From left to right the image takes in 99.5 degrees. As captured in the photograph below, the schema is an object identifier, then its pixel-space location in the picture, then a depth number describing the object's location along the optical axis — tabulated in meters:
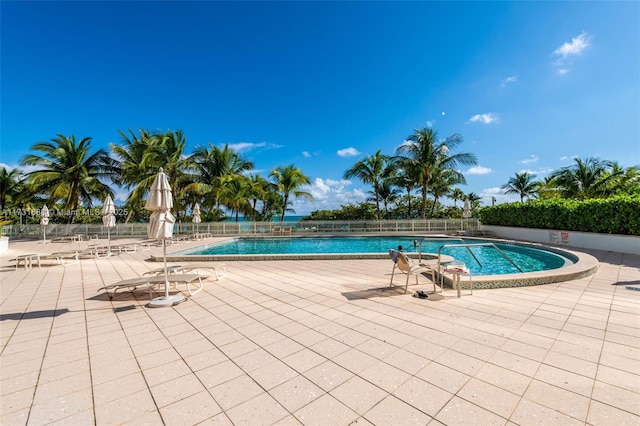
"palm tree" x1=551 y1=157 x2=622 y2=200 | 18.81
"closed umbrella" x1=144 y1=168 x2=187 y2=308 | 4.68
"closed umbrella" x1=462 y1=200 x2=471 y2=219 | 17.63
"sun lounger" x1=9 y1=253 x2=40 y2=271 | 8.27
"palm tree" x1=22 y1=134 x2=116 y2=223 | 19.09
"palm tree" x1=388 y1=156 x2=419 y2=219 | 20.83
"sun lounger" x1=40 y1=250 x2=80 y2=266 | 8.66
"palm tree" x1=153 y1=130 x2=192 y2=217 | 19.91
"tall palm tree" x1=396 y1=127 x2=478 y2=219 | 20.44
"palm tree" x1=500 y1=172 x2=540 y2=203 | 30.56
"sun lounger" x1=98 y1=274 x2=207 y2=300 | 4.89
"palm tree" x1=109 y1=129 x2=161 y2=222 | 19.17
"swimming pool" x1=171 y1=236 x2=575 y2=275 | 9.23
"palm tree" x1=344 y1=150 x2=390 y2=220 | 23.00
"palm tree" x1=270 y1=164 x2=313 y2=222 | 22.48
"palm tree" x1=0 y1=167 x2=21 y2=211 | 23.88
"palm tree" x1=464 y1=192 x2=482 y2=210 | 41.01
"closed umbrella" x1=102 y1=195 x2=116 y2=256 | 11.20
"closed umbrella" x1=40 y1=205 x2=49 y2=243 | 16.62
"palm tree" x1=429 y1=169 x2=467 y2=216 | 20.95
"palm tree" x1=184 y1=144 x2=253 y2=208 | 21.61
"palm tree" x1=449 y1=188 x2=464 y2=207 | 39.34
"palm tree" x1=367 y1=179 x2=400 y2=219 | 25.12
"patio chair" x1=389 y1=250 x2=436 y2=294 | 4.99
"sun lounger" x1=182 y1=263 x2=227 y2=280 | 6.59
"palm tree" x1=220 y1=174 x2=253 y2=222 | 20.25
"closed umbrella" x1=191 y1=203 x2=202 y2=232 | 17.20
